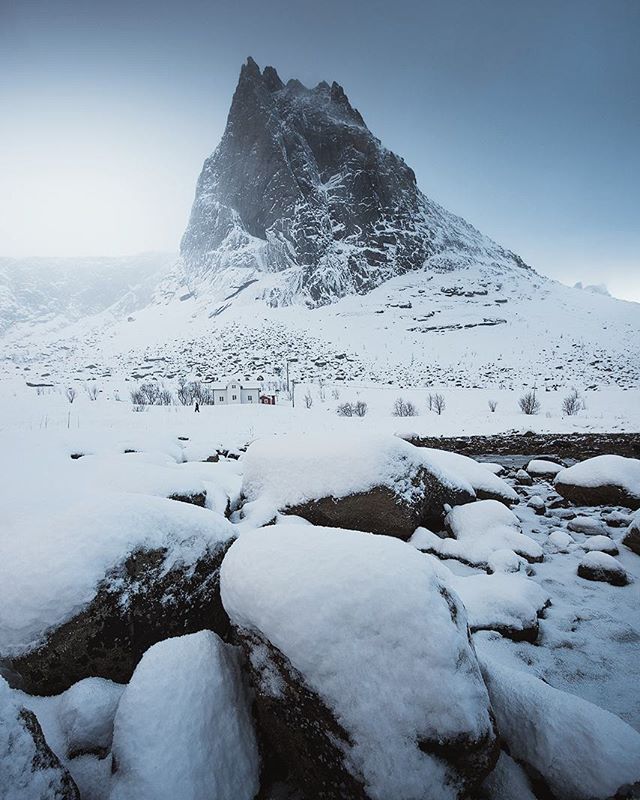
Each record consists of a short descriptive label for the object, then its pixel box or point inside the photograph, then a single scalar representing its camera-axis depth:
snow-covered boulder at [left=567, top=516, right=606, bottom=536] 4.43
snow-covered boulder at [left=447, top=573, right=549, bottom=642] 2.64
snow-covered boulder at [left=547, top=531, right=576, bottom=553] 4.07
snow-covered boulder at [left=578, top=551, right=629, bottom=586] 3.33
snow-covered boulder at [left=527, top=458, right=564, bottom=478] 7.48
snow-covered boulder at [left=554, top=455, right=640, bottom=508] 5.18
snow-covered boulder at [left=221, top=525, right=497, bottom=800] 1.29
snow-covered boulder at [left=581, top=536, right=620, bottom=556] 3.85
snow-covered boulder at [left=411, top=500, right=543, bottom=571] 3.74
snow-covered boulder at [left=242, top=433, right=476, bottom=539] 3.96
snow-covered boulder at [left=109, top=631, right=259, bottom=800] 1.30
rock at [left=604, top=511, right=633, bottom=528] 4.64
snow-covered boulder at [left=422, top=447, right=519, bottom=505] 5.53
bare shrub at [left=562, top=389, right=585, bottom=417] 16.73
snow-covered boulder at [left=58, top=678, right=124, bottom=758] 1.54
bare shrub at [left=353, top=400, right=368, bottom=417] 17.75
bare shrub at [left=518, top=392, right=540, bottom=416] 17.09
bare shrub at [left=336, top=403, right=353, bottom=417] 17.83
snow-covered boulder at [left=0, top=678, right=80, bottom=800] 1.11
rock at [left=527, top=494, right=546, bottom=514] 5.33
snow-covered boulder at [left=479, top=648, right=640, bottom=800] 1.42
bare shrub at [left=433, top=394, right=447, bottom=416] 18.32
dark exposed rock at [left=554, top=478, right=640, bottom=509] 5.18
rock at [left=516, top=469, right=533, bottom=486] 6.92
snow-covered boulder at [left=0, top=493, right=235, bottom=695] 1.76
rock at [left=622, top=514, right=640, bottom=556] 3.86
